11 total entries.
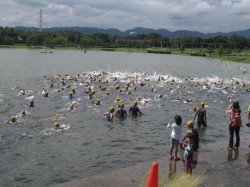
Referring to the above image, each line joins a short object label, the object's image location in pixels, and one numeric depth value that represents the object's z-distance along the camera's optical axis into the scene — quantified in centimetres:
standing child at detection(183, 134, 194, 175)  1163
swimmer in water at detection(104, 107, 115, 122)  2255
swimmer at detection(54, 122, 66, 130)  2057
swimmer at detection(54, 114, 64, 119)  2356
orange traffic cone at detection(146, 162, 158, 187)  860
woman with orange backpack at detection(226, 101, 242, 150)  1474
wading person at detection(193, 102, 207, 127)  2067
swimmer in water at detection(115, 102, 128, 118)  2355
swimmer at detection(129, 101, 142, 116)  2450
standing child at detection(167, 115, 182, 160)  1331
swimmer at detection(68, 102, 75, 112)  2608
